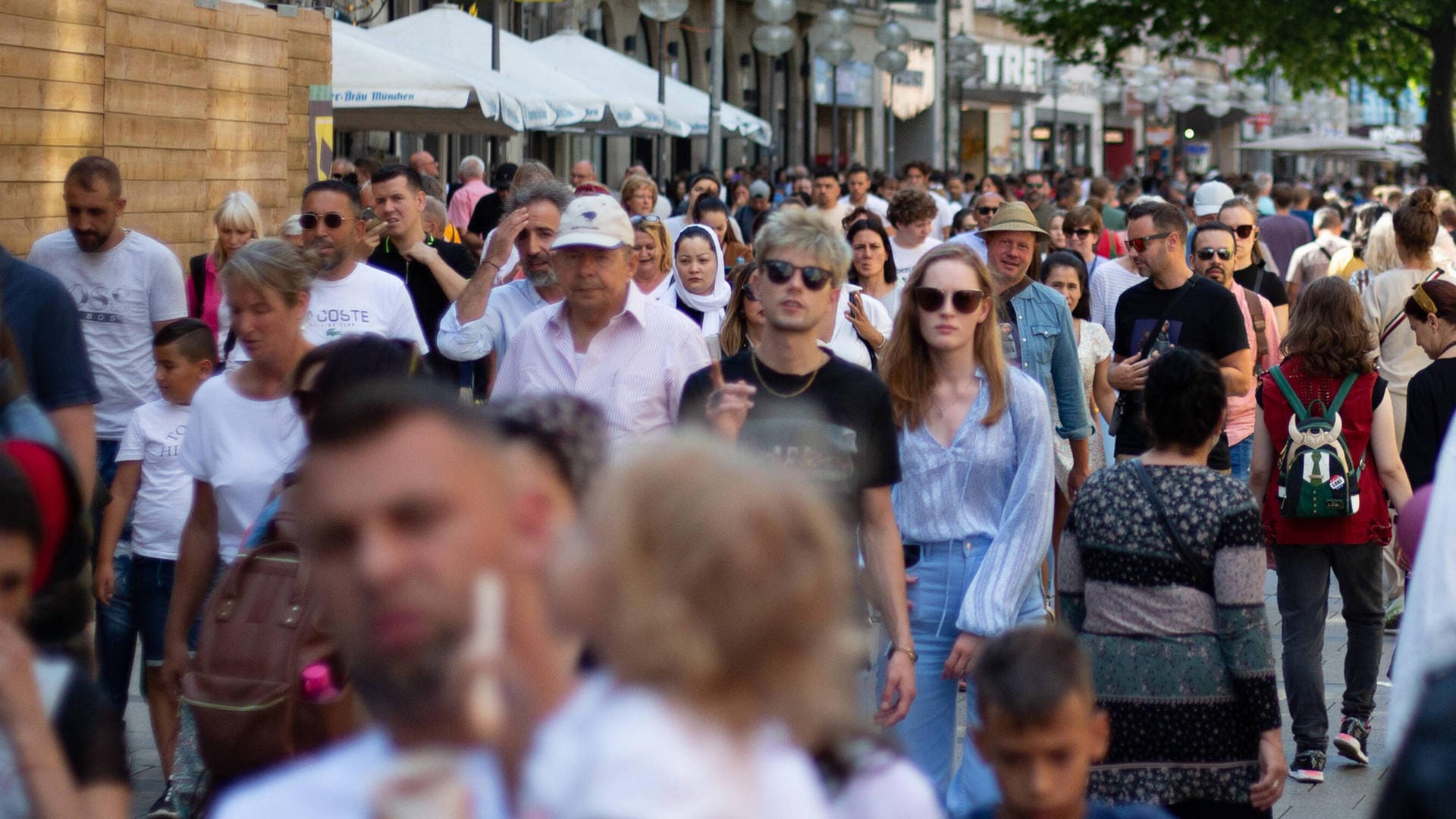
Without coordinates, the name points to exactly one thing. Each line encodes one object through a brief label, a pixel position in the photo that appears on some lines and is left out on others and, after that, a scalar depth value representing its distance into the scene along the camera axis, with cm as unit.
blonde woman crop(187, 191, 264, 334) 1692
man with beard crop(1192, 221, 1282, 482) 1731
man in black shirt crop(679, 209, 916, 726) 933
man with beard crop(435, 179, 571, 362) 1283
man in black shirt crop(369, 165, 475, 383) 1687
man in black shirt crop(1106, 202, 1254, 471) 1645
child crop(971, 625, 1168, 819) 642
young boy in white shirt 1197
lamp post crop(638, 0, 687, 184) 4406
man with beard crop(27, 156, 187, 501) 1469
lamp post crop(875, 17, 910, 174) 5772
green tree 7306
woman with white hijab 1848
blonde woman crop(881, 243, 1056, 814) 1023
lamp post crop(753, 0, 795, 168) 4619
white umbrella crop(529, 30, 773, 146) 4578
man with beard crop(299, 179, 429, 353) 1273
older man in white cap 1009
